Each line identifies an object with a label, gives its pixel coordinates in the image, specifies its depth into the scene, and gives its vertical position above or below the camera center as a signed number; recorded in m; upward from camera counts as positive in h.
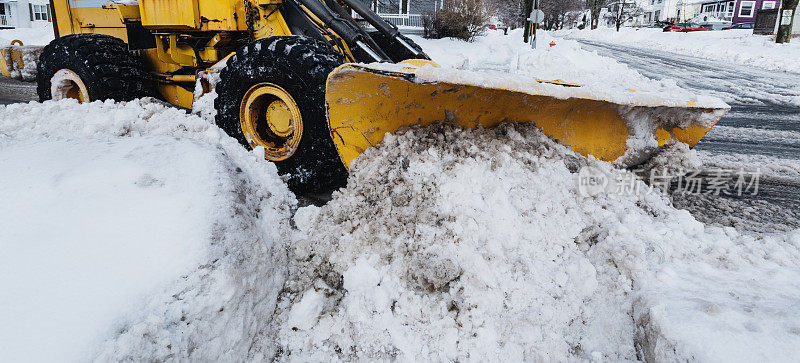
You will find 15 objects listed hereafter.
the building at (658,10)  66.12 +6.68
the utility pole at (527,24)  18.84 +1.22
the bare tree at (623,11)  49.84 +5.27
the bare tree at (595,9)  52.44 +5.23
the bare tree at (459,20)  15.54 +1.15
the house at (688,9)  62.66 +6.60
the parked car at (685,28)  38.38 +2.47
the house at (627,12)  52.13 +5.39
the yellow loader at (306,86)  2.60 -0.22
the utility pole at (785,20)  18.75 +1.57
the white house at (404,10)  22.42 +2.11
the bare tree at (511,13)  40.22 +3.94
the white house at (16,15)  28.39 +1.97
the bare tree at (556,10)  45.82 +4.75
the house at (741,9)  50.28 +5.48
